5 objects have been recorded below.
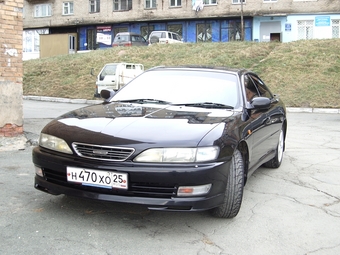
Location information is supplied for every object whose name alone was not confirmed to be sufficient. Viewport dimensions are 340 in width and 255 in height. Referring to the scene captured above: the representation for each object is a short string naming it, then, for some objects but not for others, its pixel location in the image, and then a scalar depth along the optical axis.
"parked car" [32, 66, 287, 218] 3.01
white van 17.64
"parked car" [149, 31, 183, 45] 30.78
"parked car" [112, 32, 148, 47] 31.10
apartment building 32.91
